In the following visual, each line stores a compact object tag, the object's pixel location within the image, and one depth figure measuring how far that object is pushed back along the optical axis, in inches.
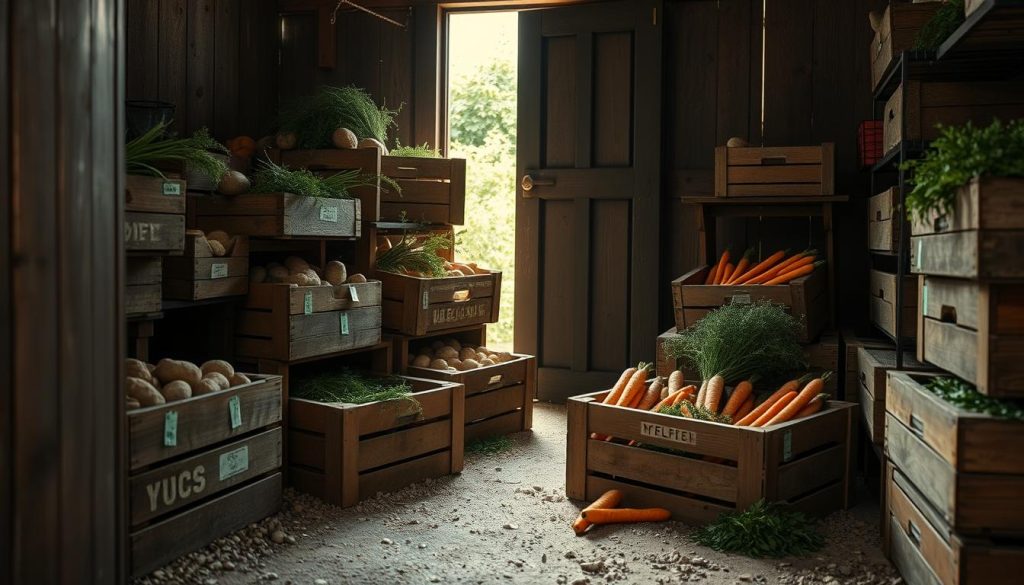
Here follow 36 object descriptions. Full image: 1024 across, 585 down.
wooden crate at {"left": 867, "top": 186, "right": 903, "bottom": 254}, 146.0
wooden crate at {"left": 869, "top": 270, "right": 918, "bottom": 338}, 143.5
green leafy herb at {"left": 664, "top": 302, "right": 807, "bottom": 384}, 155.4
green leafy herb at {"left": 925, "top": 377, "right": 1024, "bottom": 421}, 91.4
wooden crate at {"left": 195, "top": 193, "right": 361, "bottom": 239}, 155.3
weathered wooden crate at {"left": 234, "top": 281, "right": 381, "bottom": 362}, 150.7
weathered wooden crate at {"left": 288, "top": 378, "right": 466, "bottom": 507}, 143.9
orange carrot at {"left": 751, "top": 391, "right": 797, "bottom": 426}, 139.9
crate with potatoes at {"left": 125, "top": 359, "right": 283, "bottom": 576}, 114.6
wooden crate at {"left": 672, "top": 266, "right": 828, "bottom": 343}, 167.2
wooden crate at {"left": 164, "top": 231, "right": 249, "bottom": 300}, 142.3
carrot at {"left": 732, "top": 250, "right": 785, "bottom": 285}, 179.0
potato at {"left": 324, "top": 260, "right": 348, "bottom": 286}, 163.0
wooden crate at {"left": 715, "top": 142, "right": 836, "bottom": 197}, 181.6
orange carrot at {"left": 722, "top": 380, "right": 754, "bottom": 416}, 145.9
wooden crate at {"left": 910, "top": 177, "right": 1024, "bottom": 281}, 87.2
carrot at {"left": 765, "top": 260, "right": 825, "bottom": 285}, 173.2
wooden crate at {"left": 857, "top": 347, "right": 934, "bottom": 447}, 134.0
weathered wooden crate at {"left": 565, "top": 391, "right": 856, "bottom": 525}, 131.3
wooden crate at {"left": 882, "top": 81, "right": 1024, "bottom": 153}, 135.7
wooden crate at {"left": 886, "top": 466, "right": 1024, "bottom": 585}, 90.5
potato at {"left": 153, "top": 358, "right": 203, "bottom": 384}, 127.0
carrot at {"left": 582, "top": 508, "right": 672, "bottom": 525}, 136.6
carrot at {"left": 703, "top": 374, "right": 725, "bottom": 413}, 147.3
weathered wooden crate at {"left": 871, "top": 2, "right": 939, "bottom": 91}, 142.0
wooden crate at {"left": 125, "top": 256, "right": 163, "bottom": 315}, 128.0
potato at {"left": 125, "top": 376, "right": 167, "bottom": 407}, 116.9
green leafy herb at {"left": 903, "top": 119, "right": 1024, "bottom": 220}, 89.2
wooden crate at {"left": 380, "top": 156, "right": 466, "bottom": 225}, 194.4
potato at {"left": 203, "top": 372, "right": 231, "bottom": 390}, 130.2
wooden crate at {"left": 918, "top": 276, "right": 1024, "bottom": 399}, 88.9
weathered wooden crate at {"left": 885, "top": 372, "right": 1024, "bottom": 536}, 90.3
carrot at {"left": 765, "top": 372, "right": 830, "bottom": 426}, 139.1
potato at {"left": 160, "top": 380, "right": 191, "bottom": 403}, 121.9
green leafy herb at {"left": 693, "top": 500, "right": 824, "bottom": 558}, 125.2
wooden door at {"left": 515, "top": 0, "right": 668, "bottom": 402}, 215.5
